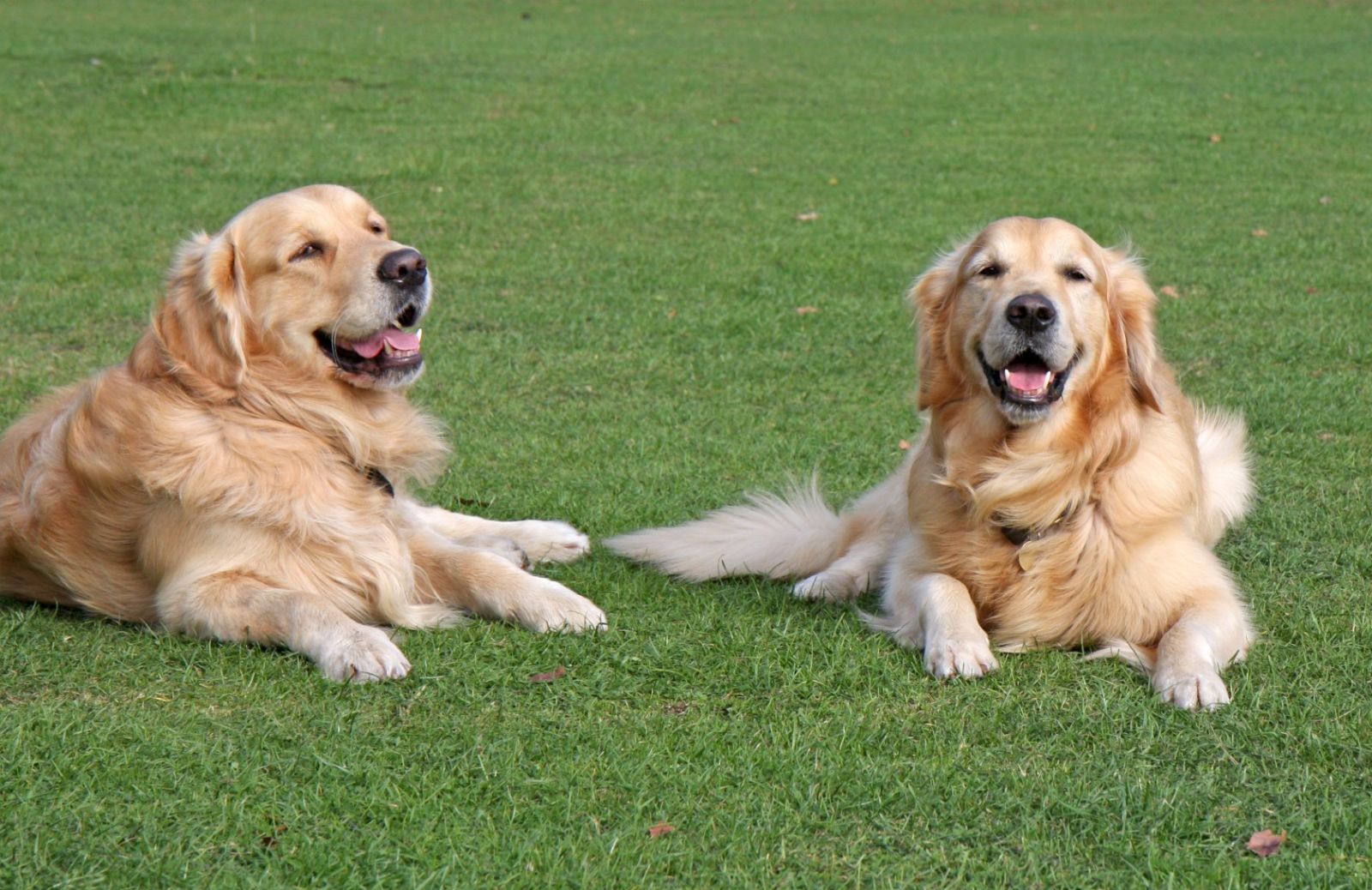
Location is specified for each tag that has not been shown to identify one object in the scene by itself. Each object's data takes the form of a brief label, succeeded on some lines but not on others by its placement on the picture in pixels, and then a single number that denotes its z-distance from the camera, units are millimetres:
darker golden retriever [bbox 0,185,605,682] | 4207
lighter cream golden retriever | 4168
